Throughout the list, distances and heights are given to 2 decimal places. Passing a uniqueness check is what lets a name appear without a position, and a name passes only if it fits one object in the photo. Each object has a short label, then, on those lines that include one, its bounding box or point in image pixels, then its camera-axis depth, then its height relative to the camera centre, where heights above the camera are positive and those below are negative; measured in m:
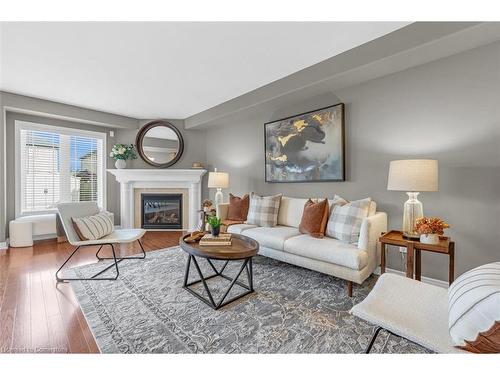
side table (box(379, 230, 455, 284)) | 1.91 -0.52
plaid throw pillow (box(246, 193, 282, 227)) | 3.35 -0.37
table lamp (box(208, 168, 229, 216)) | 4.41 +0.11
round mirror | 5.23 +0.94
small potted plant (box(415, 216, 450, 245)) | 1.95 -0.37
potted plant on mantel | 4.93 +0.69
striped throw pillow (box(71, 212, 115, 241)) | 2.65 -0.48
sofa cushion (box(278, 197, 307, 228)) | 3.27 -0.36
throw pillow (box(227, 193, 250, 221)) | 3.71 -0.37
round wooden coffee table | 1.99 -0.58
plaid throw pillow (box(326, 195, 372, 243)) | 2.44 -0.37
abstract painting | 3.12 +0.58
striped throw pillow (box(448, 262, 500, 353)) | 0.86 -0.50
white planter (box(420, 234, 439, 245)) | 1.95 -0.44
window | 4.16 +0.38
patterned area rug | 1.55 -1.04
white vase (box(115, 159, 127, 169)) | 4.92 +0.46
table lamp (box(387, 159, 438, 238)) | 2.05 +0.04
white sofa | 2.16 -0.65
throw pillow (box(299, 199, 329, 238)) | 2.72 -0.39
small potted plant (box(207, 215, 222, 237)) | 2.48 -0.42
